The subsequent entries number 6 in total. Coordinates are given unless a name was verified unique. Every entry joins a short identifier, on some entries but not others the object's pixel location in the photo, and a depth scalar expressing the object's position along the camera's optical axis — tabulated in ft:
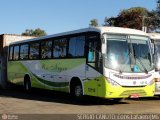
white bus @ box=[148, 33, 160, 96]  35.34
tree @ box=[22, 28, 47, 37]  213.11
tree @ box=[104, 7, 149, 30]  128.09
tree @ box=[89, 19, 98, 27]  160.97
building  54.62
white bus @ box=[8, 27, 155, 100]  30.82
